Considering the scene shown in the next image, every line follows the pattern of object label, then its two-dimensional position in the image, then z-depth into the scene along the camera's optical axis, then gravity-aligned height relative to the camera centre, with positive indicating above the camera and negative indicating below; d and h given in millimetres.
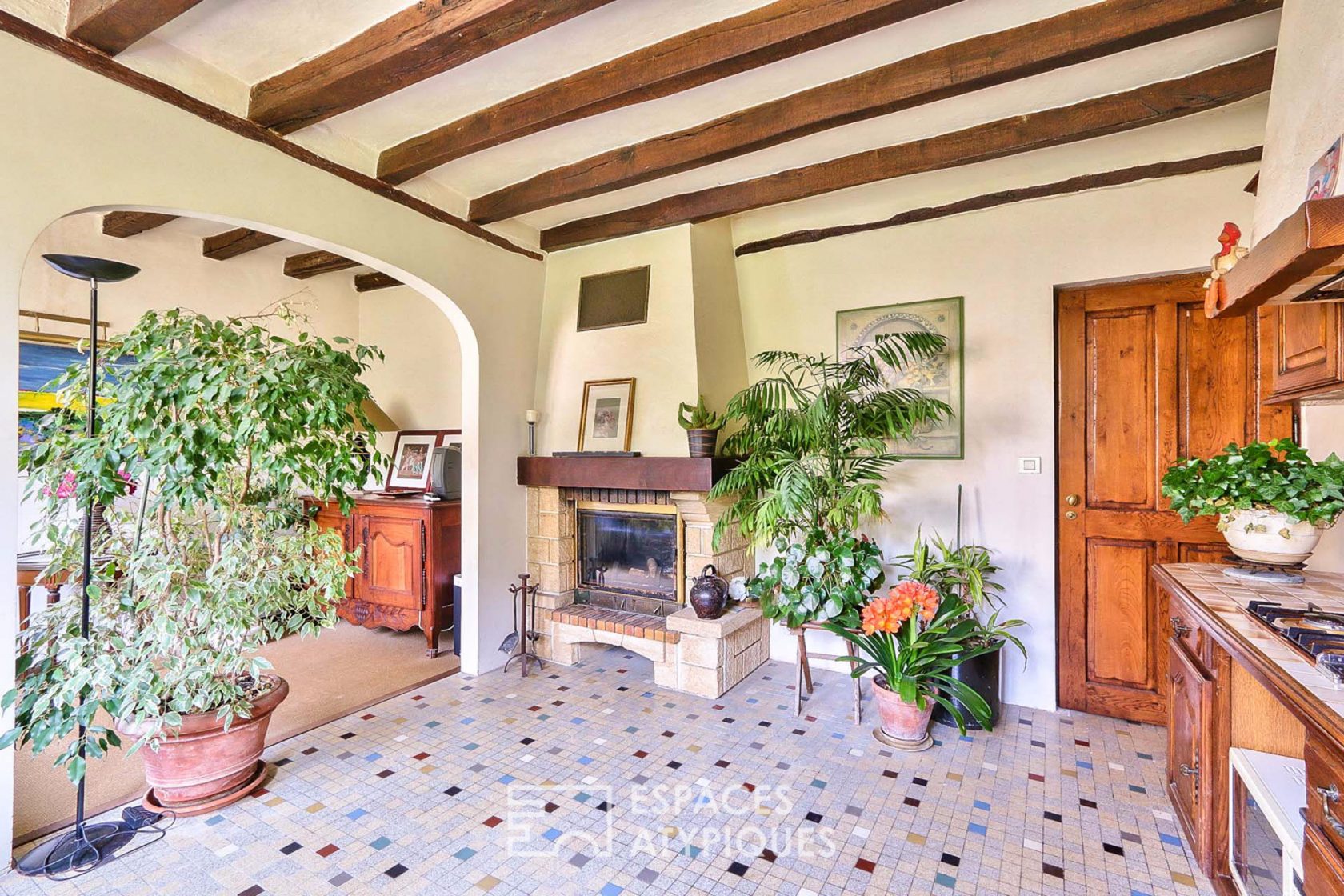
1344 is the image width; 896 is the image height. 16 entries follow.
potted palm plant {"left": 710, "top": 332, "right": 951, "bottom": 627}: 2855 -110
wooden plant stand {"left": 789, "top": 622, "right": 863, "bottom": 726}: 2875 -1099
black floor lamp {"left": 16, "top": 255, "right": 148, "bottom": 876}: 1854 -1233
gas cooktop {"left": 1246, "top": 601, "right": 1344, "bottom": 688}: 1217 -398
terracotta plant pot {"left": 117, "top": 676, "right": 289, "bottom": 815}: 2115 -1092
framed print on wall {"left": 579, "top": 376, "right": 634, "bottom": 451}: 3590 +208
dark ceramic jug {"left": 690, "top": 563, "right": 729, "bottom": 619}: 3197 -739
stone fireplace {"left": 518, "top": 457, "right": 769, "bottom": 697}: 3246 -689
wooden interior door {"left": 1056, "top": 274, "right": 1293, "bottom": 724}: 2766 +49
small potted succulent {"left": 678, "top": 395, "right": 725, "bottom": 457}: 3209 +122
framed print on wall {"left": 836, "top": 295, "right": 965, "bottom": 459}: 3201 +445
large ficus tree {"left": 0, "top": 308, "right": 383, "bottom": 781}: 1899 -236
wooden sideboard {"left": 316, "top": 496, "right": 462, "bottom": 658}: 3869 -722
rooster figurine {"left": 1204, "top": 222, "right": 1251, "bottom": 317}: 1695 +536
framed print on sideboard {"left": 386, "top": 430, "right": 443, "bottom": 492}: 4527 -77
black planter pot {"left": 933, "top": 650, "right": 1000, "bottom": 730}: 2820 -1027
